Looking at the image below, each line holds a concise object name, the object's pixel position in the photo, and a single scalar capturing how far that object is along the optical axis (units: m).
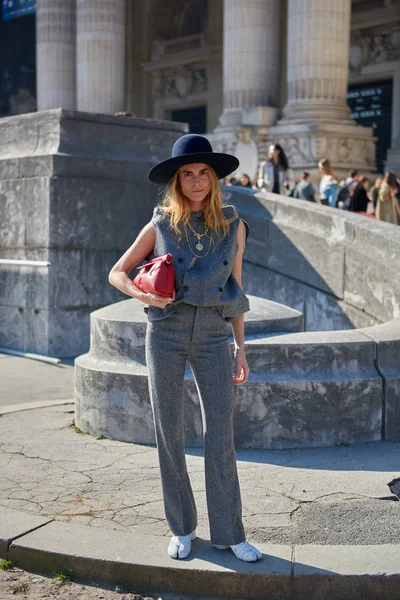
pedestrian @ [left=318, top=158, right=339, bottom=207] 14.16
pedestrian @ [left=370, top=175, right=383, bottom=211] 14.59
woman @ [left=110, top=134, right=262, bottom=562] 3.71
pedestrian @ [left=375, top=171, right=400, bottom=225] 13.08
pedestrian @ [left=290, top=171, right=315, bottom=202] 14.17
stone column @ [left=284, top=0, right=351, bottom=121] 20.02
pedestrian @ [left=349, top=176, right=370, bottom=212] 14.54
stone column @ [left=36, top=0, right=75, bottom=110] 27.61
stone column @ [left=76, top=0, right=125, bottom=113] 25.80
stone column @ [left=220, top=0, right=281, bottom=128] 21.67
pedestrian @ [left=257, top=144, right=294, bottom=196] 13.27
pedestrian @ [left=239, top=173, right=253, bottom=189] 15.50
